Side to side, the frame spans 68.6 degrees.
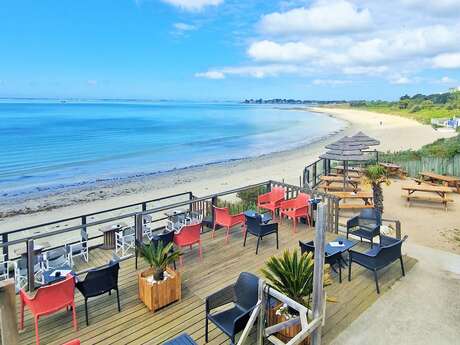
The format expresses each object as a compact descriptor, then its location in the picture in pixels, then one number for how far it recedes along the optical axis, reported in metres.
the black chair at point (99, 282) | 4.54
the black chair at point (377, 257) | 5.50
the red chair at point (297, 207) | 8.33
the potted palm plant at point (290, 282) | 4.15
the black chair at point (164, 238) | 6.08
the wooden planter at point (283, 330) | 4.12
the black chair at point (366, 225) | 7.29
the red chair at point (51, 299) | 4.14
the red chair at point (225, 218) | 7.46
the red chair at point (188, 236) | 6.39
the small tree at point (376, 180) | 9.47
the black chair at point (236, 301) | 4.05
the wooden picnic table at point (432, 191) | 11.74
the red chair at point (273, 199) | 9.16
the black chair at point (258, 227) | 6.97
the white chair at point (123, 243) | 7.41
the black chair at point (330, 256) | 5.64
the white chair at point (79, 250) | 6.66
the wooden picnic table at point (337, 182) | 13.85
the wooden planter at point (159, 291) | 4.84
